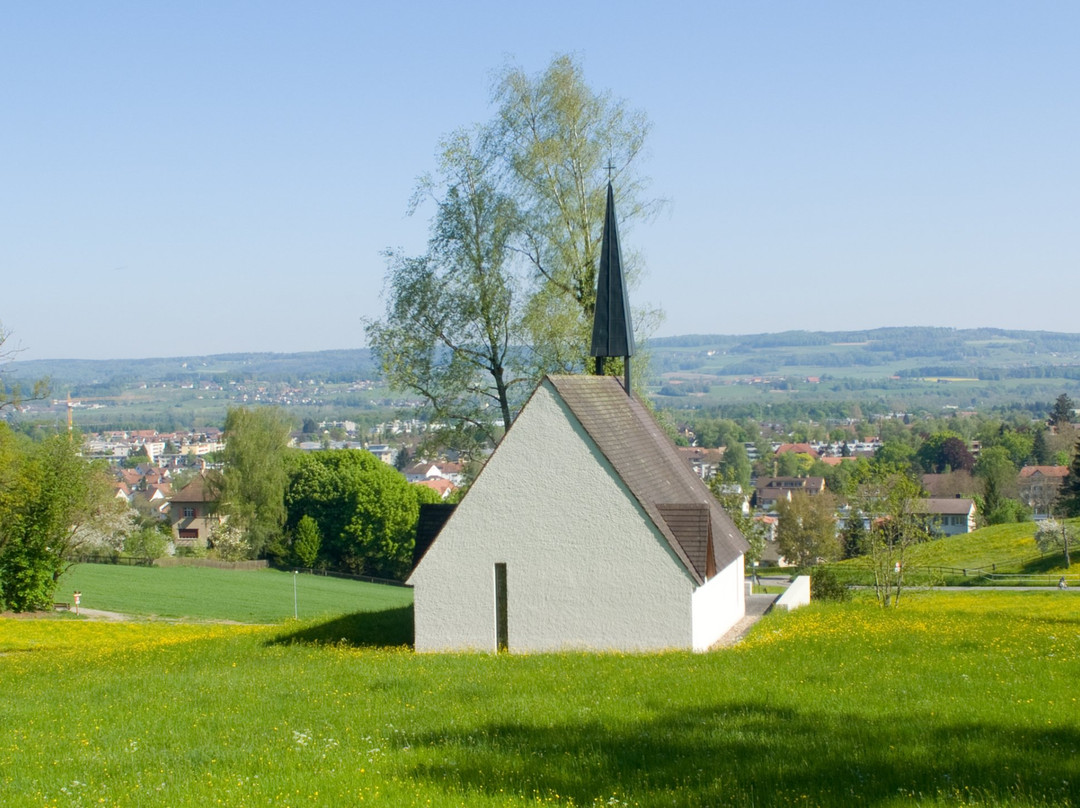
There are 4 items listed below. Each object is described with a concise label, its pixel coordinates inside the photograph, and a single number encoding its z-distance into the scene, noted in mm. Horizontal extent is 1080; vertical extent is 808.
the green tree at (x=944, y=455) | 149625
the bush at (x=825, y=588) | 35531
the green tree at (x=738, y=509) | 47125
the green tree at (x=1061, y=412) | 157000
